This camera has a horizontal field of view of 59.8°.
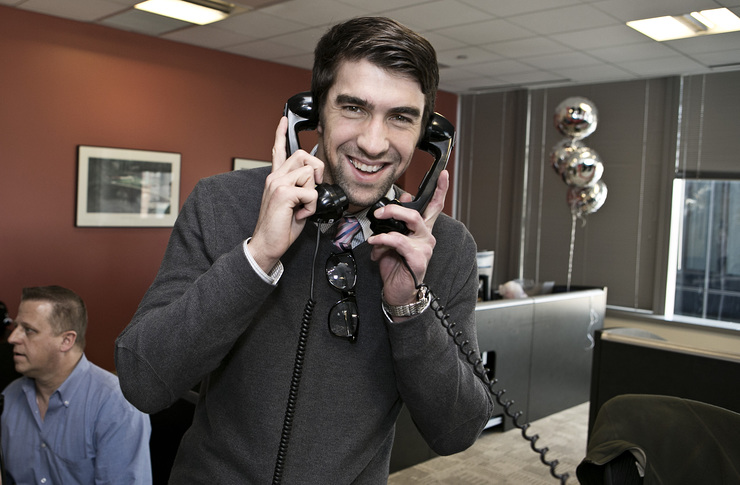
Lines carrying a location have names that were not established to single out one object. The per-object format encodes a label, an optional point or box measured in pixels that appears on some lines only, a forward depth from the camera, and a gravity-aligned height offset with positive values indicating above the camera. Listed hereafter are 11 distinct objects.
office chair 1.37 -0.44
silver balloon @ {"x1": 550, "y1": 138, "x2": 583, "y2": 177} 5.91 +0.71
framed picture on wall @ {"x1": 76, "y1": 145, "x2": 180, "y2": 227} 5.22 +0.19
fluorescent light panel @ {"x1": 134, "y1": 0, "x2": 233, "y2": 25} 4.62 +1.50
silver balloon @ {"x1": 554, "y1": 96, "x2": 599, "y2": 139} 5.69 +1.02
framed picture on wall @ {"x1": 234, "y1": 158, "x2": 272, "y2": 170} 6.16 +0.51
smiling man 0.95 -0.15
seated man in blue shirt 2.13 -0.73
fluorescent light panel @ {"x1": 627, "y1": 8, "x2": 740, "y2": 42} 4.46 +1.55
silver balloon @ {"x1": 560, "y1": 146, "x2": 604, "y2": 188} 5.75 +0.57
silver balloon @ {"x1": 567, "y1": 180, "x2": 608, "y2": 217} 6.02 +0.33
